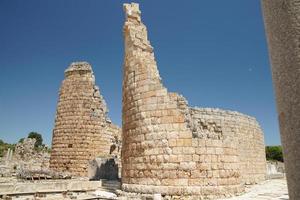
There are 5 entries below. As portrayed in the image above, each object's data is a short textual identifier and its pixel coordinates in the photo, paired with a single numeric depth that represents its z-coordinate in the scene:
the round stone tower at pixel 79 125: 16.94
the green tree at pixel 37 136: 76.96
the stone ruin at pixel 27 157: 22.24
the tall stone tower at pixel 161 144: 8.18
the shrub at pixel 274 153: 48.84
